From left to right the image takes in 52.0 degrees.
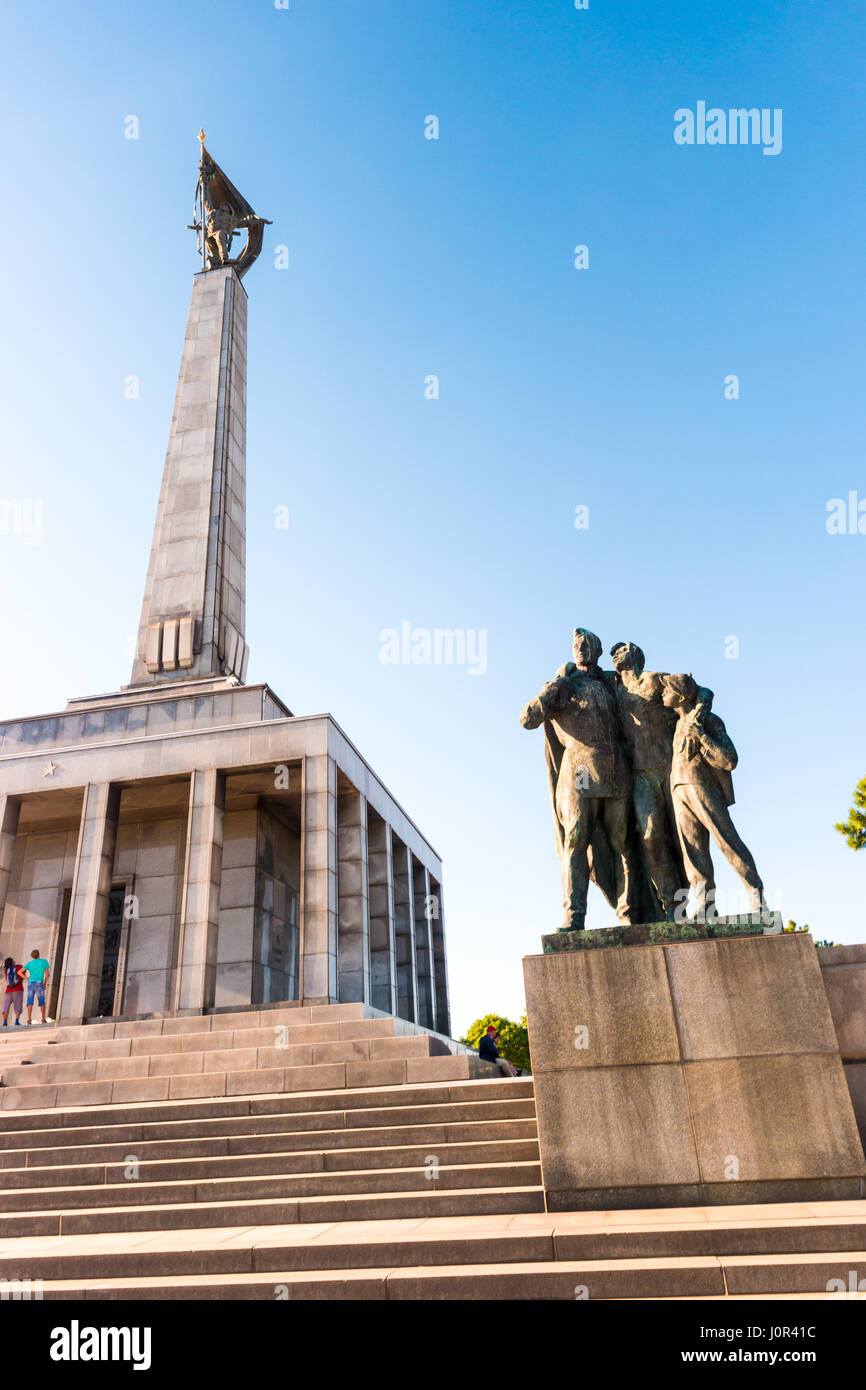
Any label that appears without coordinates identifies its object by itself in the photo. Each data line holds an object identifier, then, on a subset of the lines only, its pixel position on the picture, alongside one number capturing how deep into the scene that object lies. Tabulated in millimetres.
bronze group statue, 8938
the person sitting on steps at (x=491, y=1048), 15125
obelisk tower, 27172
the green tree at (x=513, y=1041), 55125
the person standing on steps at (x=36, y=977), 21312
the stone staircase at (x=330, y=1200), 5957
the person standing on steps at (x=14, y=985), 21406
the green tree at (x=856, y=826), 25875
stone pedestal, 7273
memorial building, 21156
